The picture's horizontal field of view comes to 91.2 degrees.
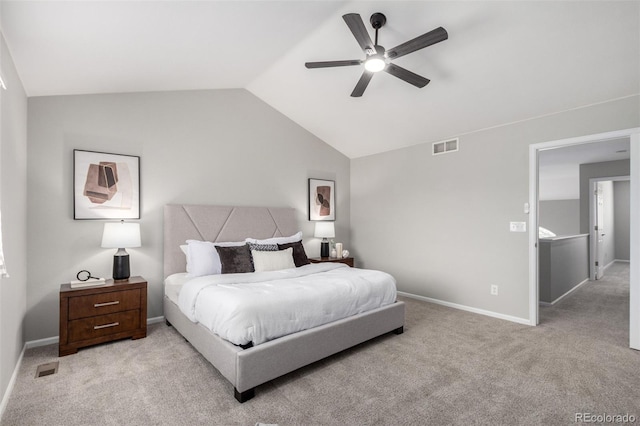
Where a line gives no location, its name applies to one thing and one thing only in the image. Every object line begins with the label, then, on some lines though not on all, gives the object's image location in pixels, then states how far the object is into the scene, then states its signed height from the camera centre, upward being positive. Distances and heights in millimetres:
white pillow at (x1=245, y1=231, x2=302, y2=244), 4107 -375
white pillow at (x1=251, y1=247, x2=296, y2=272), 3689 -575
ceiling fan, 2191 +1226
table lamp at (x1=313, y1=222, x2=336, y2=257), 5266 -344
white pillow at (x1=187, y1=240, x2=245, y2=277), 3479 -525
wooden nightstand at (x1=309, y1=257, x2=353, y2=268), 5034 -769
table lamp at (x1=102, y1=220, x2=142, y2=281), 3209 -283
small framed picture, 5422 +233
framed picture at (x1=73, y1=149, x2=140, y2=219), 3363 +313
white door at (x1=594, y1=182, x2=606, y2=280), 6535 -431
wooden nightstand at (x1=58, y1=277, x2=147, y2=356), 2865 -972
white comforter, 2277 -731
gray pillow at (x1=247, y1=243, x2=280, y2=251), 3862 -426
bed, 2207 -994
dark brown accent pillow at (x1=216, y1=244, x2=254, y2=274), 3538 -538
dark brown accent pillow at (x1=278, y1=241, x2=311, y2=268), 4062 -542
